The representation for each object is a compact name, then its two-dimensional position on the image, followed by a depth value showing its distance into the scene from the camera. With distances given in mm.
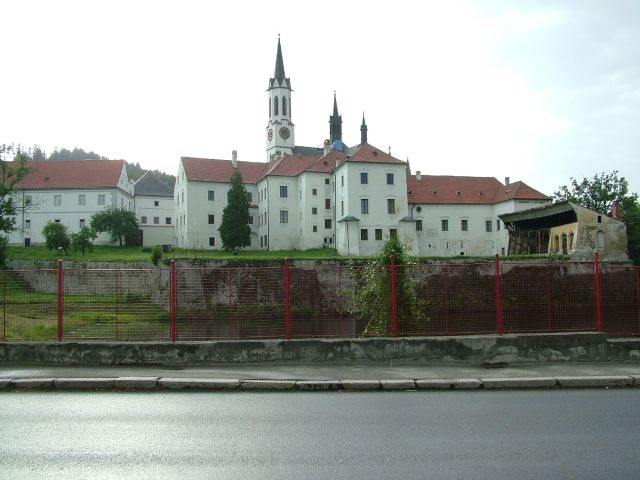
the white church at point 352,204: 69500
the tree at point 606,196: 75956
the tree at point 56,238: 62250
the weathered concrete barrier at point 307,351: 12516
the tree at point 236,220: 68125
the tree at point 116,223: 72562
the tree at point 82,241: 61719
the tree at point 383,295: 14406
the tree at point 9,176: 62281
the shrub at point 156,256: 53938
